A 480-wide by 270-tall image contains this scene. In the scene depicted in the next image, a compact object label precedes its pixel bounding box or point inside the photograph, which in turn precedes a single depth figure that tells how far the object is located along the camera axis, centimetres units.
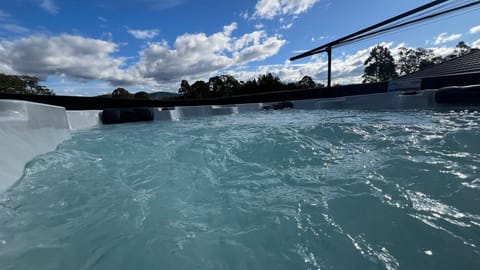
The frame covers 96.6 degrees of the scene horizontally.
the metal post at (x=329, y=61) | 714
